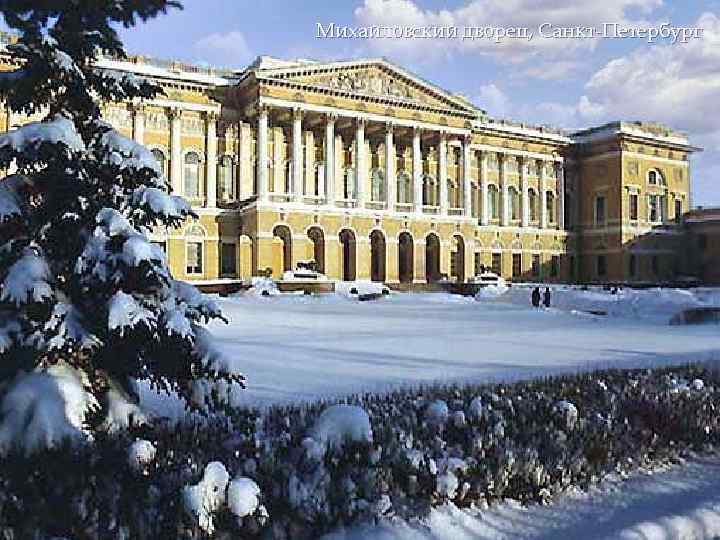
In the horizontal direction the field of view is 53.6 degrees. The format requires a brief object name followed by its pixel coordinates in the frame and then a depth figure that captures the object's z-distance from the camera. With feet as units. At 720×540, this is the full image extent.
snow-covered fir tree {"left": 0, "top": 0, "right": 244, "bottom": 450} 16.65
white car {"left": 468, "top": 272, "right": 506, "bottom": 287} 164.04
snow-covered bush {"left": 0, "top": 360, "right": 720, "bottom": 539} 15.48
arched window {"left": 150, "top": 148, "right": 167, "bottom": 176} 155.63
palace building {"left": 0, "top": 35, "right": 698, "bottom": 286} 157.17
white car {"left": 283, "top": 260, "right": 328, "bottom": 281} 145.18
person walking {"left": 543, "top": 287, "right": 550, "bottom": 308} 122.21
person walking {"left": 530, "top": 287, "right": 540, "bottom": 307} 121.90
